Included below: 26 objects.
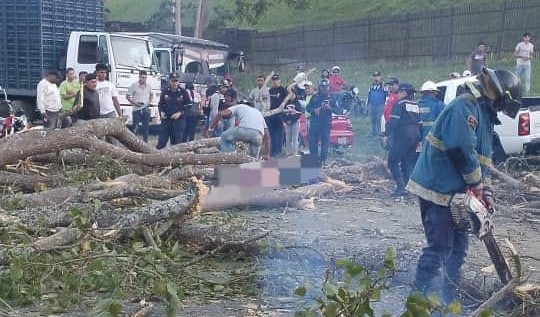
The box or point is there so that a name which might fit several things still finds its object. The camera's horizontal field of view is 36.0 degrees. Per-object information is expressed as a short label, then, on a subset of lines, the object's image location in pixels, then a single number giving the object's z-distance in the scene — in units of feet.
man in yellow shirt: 48.24
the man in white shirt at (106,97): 43.04
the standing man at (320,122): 46.39
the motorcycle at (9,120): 47.78
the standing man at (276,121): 49.78
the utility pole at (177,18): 98.62
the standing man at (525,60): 59.36
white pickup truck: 40.57
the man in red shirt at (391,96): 43.37
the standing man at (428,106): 33.32
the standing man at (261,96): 50.83
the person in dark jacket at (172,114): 46.03
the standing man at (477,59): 59.21
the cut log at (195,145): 35.44
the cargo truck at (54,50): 59.62
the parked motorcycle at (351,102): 64.24
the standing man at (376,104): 58.13
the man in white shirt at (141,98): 50.80
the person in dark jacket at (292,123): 49.90
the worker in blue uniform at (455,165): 16.58
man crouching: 34.94
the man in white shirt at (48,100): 46.24
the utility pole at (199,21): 107.24
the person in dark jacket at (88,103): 40.55
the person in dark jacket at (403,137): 35.27
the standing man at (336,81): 65.75
